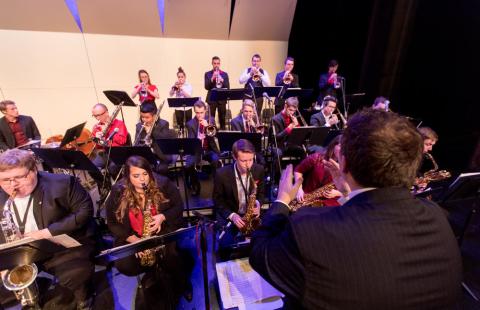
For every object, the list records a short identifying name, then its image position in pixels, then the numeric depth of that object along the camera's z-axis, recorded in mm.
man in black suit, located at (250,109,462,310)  1020
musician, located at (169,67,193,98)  7016
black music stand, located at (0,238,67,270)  1907
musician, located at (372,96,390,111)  5714
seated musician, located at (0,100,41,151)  5457
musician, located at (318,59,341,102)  7566
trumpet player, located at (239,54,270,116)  7438
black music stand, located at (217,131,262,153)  4232
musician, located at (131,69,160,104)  7102
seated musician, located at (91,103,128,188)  4914
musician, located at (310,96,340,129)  5884
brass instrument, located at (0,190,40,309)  2303
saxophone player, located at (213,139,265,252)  3472
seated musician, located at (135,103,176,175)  5105
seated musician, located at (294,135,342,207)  3148
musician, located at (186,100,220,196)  5383
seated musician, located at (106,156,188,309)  3039
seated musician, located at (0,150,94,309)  2514
